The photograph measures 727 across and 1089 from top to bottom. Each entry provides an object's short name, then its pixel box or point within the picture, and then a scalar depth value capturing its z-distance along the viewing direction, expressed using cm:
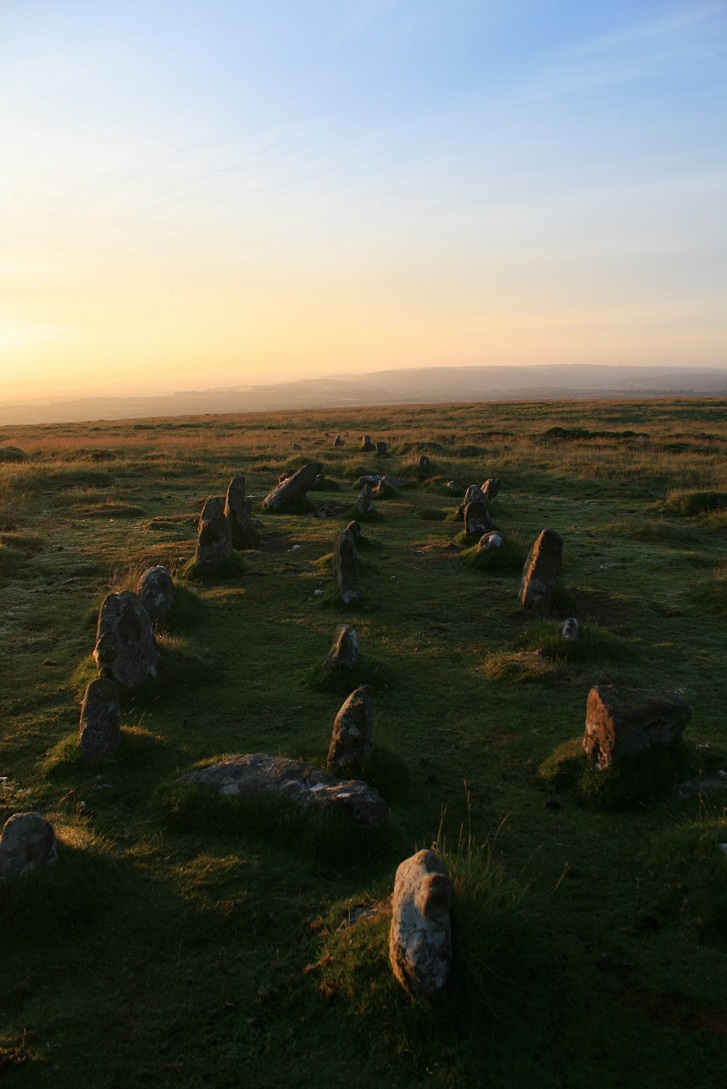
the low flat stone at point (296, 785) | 719
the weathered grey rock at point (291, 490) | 2523
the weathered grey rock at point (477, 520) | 2006
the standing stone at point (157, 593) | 1351
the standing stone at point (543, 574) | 1425
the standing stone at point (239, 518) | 2014
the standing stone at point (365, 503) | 2378
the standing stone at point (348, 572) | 1518
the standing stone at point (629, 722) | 809
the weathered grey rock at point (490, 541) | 1761
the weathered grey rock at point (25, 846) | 634
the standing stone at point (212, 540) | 1742
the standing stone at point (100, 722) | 885
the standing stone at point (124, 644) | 1088
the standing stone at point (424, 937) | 517
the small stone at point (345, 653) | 1114
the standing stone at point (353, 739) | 807
